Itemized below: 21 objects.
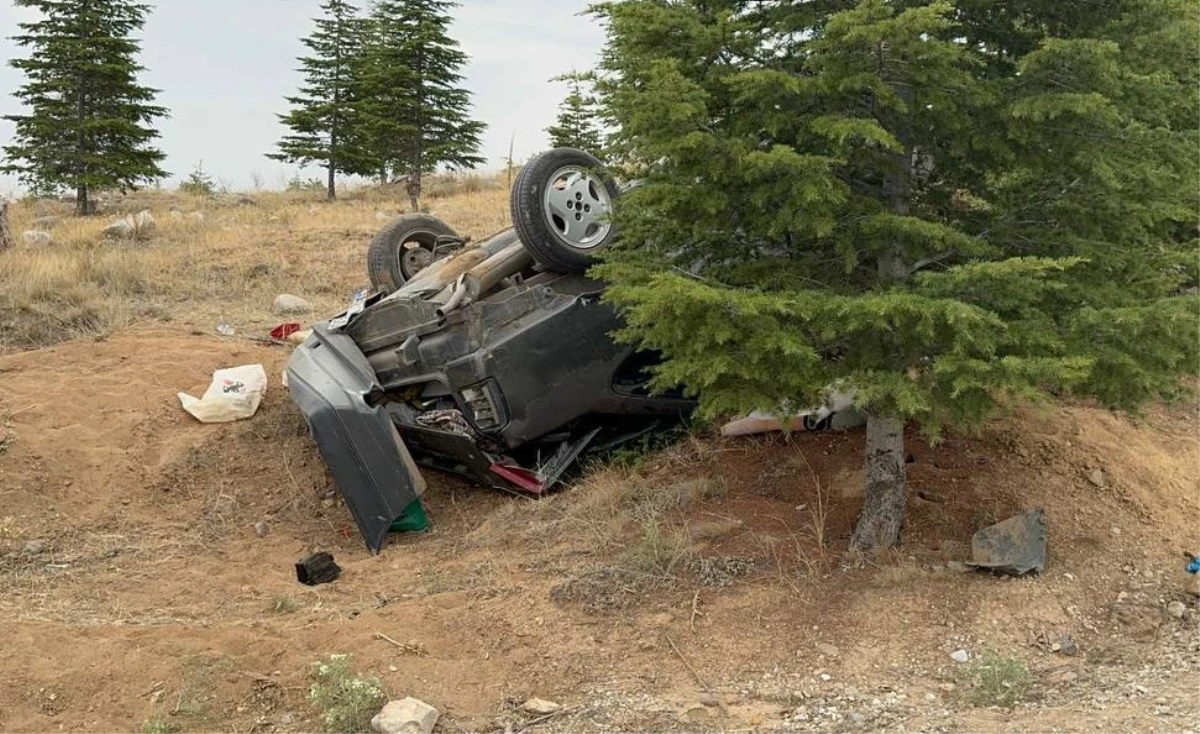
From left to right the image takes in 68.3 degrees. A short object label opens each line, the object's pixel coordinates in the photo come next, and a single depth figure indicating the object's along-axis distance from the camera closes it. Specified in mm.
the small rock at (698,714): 3514
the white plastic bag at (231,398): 7562
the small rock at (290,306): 11062
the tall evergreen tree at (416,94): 23453
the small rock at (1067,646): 3879
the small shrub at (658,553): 4727
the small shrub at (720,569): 4578
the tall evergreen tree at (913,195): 3605
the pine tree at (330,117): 25766
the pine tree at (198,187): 24453
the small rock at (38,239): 13609
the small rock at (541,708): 3641
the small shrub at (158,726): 3484
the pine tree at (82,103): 20562
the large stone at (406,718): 3404
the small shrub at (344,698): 3480
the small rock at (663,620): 4242
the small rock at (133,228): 15219
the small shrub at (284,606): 4824
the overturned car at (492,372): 6000
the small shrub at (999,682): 3461
